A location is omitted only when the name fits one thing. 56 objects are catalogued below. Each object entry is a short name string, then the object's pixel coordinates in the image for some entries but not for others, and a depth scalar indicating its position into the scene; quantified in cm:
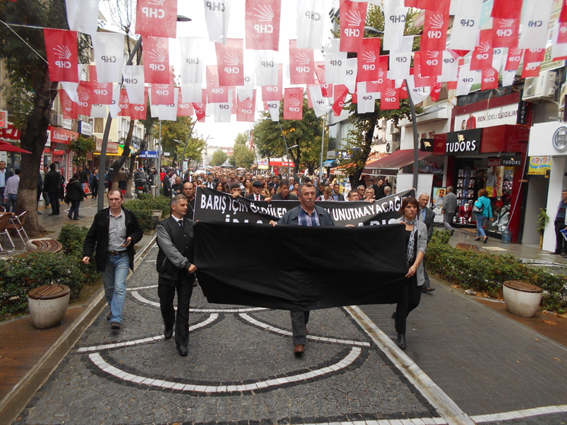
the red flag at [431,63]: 948
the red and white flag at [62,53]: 850
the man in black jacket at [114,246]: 582
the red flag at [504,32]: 831
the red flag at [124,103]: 1428
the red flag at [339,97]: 1345
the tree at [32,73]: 1005
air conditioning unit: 1374
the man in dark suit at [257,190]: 1063
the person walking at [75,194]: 1606
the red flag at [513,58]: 979
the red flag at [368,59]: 983
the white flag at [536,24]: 794
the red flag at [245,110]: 1434
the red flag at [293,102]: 1384
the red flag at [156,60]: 944
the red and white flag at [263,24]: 766
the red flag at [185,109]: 1507
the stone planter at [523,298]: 698
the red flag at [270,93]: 1224
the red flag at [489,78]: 1084
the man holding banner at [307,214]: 552
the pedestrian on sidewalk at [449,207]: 1658
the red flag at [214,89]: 1297
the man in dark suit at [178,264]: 505
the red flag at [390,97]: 1216
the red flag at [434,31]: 844
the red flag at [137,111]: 1375
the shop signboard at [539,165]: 1398
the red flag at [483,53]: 1001
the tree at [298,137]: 4247
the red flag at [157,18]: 732
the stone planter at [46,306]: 570
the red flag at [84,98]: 1193
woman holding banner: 545
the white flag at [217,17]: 734
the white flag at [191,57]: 1030
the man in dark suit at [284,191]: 926
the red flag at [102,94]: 1113
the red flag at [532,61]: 916
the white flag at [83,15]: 716
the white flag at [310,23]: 798
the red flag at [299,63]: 1018
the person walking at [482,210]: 1559
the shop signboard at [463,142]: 1677
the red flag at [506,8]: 779
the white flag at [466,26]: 807
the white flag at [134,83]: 1112
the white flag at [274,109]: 1439
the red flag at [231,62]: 972
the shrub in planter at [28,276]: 623
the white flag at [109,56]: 923
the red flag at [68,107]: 1212
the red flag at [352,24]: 822
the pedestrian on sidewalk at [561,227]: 1280
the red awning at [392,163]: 2150
